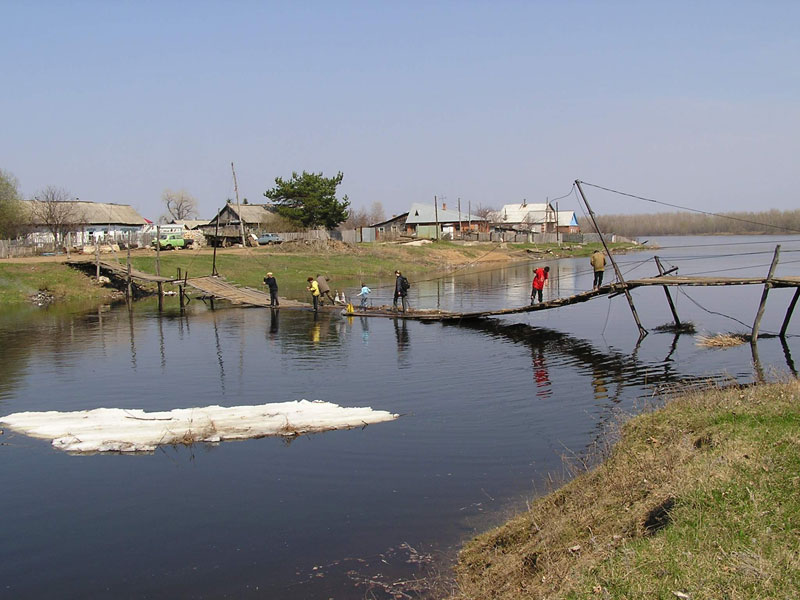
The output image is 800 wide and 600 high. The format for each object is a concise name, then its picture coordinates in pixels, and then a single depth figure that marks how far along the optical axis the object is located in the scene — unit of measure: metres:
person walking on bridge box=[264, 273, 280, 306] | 44.19
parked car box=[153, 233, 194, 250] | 77.00
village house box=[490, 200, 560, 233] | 138.00
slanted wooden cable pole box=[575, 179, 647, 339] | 31.39
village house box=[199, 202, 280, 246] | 92.19
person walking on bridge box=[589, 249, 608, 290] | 34.44
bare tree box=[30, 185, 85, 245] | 79.50
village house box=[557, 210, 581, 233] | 150.00
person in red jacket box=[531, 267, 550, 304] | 35.41
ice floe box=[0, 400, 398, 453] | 17.16
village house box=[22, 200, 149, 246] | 78.81
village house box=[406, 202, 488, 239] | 118.81
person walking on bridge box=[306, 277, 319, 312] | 41.12
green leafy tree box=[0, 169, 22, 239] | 71.19
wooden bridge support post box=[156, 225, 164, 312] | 48.69
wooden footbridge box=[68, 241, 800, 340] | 29.20
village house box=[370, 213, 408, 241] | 112.64
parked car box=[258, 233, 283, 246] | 84.31
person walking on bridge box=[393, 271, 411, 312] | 39.31
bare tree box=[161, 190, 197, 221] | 172.38
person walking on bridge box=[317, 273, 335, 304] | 43.44
